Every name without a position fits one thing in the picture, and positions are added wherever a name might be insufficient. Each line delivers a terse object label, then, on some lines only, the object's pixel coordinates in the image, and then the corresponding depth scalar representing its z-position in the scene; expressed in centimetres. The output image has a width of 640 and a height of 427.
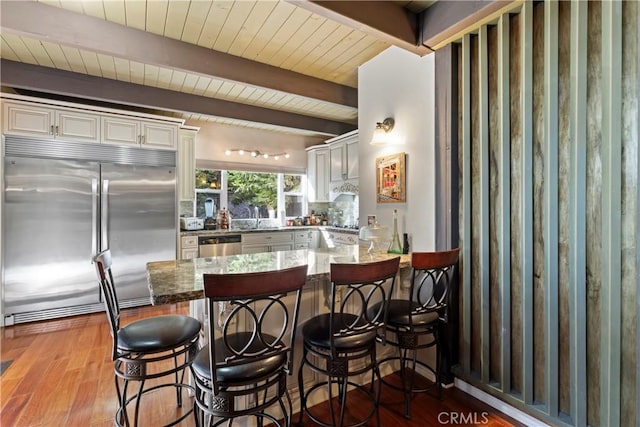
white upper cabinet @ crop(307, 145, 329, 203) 519
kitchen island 141
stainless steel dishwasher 418
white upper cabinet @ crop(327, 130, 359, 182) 448
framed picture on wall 251
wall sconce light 260
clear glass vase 241
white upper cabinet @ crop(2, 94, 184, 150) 308
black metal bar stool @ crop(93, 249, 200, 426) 145
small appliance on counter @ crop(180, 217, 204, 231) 428
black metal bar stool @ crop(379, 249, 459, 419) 174
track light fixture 503
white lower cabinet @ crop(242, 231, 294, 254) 451
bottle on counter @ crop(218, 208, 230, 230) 480
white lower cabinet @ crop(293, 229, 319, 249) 499
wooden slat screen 139
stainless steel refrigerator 314
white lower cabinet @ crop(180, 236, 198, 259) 402
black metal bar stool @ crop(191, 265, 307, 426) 112
